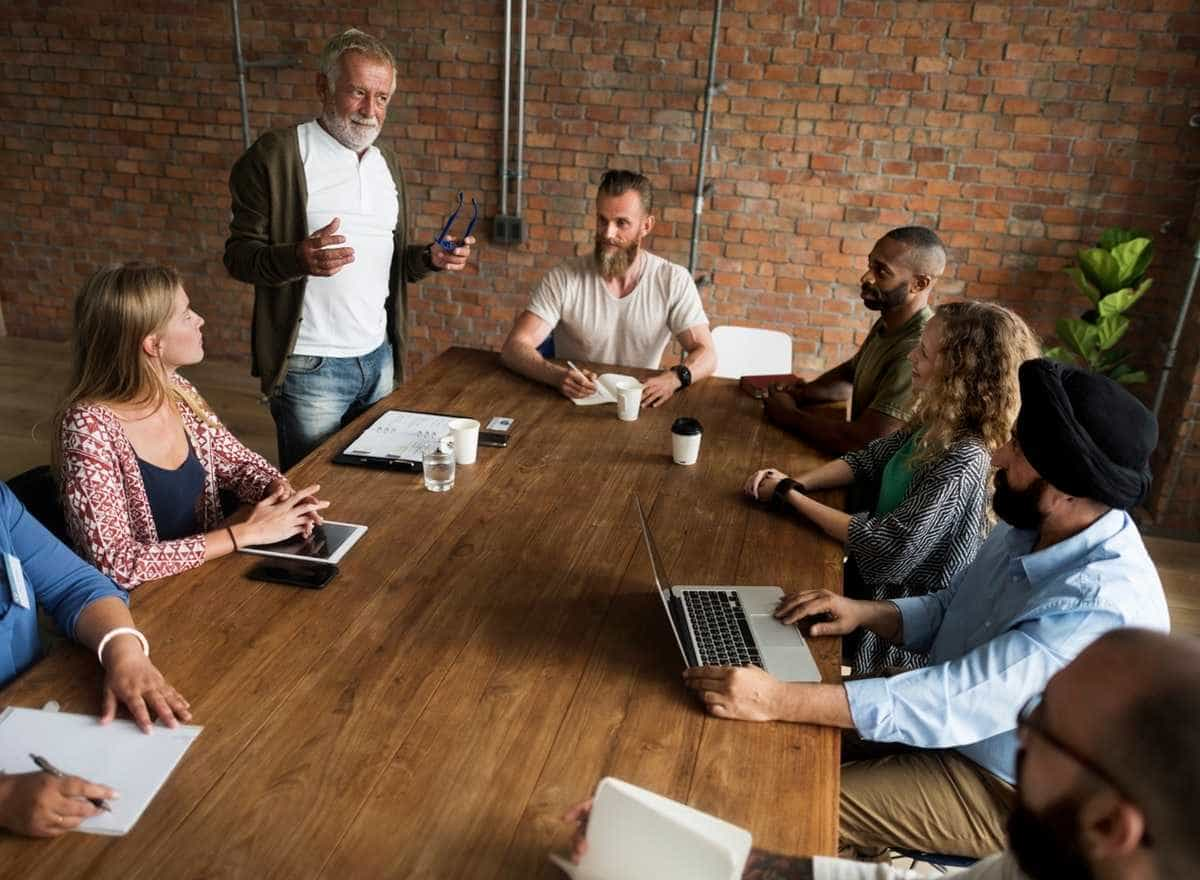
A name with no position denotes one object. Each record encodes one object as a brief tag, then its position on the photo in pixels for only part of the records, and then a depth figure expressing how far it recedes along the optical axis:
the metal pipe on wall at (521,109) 4.35
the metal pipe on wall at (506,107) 4.35
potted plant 3.78
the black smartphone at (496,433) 2.46
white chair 3.73
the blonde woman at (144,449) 1.70
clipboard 2.25
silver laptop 1.54
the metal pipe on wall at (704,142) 4.16
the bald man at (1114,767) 0.71
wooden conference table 1.16
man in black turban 1.43
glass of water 2.13
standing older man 2.77
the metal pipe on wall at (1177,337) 3.76
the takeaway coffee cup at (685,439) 2.34
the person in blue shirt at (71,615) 1.34
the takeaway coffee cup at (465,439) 2.29
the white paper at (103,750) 1.20
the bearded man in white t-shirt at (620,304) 3.04
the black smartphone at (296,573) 1.70
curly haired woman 1.95
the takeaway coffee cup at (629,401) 2.65
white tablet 1.79
